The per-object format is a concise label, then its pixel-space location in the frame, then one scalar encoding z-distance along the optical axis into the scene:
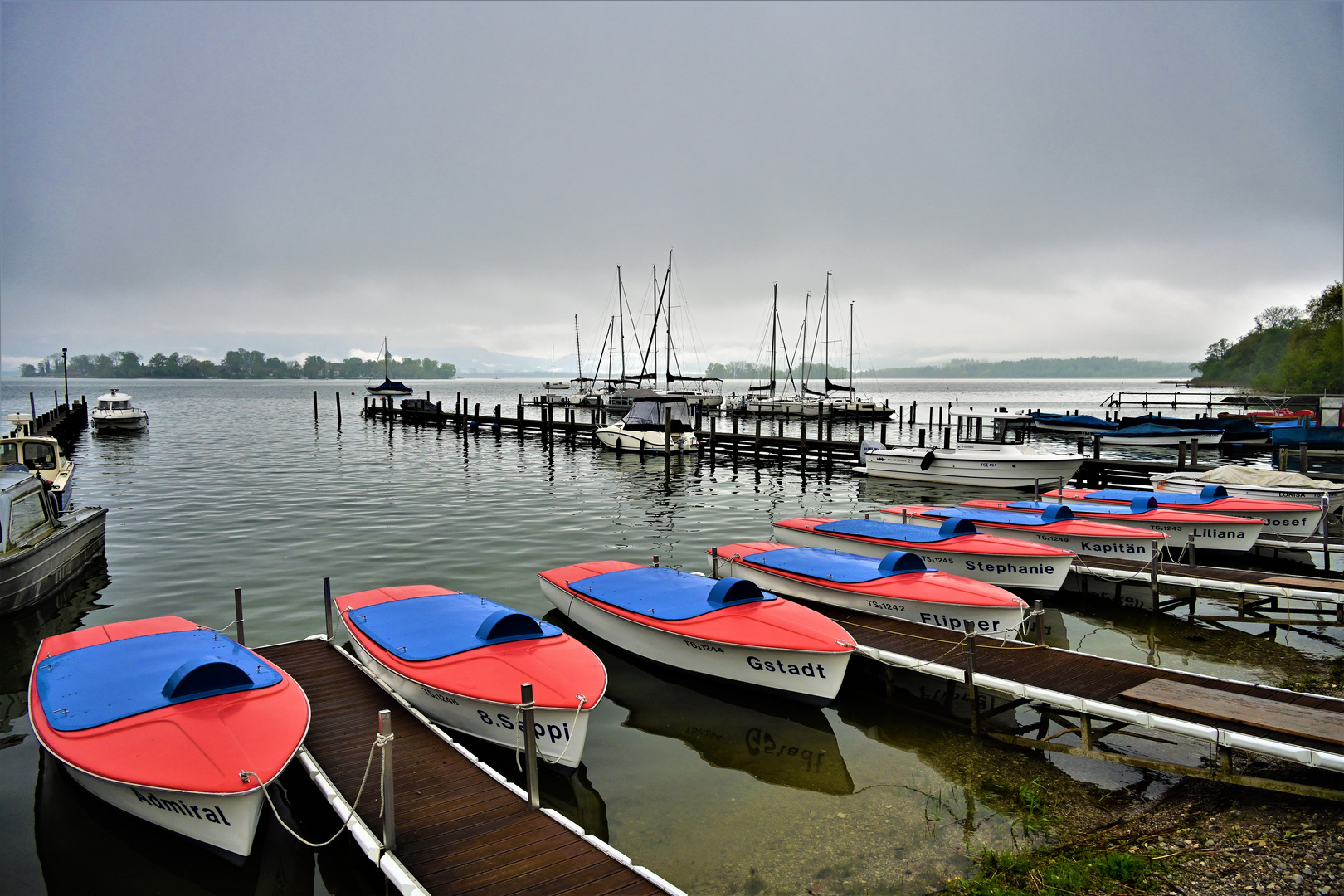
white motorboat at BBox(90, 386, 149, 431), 52.88
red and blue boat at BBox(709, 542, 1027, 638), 11.41
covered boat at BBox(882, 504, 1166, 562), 15.66
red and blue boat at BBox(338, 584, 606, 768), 7.92
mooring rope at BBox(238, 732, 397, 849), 5.90
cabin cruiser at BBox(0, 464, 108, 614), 13.34
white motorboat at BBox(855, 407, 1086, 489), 29.38
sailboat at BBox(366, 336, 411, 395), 81.19
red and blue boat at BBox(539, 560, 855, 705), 9.77
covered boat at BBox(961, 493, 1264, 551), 17.06
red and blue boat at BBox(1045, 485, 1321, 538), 18.22
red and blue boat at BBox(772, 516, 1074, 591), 14.34
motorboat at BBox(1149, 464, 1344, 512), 20.11
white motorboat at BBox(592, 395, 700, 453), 41.31
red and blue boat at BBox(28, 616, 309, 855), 6.28
